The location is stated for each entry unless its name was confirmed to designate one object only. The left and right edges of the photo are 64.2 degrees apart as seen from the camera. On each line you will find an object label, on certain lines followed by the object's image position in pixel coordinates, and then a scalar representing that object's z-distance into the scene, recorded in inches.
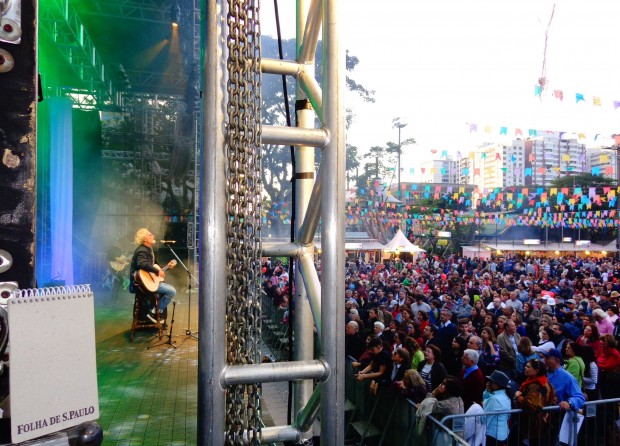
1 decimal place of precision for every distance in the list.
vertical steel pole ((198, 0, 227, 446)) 65.0
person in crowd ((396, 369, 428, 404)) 214.4
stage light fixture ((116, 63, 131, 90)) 660.7
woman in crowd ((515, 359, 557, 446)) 204.1
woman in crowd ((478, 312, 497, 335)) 357.5
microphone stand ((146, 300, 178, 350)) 396.8
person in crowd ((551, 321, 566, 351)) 325.4
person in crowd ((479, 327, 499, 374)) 279.9
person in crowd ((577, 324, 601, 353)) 303.3
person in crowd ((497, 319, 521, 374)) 277.1
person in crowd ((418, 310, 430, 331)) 369.7
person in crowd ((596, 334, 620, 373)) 272.4
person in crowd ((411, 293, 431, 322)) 450.0
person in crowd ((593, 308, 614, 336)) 363.3
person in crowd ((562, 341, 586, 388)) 255.0
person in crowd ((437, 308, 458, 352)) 321.7
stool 411.3
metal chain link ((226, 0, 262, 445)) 68.3
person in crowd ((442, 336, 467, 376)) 281.0
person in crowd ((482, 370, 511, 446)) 202.4
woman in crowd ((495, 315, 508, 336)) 323.7
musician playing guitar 377.1
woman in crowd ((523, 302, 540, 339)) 382.0
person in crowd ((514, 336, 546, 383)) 250.1
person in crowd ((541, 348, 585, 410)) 211.9
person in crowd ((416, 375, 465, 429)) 198.4
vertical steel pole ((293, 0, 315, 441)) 93.8
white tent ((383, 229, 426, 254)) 1000.2
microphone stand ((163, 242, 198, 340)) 431.5
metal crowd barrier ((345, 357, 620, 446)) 193.3
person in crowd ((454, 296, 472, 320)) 441.9
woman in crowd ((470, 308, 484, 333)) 400.5
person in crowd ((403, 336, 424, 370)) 270.7
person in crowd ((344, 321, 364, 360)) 320.2
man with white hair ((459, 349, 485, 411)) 225.7
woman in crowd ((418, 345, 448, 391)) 236.2
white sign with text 51.3
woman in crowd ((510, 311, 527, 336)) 358.9
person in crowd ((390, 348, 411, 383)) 253.0
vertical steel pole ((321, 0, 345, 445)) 72.9
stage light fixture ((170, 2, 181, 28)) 533.2
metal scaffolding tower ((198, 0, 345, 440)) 65.5
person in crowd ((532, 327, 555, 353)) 306.2
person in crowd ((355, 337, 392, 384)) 248.1
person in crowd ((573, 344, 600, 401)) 261.6
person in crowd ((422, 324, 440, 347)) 306.7
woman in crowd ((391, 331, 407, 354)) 295.4
